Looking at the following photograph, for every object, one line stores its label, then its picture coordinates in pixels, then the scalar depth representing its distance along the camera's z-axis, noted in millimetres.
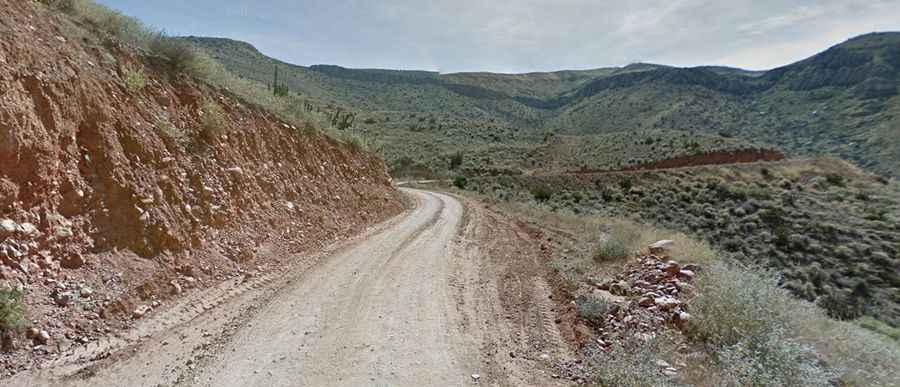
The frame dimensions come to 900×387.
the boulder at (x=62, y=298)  4684
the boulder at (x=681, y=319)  5262
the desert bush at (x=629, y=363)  3975
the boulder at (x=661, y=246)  8188
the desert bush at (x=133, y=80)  7512
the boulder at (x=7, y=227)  4645
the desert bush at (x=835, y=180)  28530
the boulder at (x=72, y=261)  5070
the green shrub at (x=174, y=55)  9188
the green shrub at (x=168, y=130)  7605
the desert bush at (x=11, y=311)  4031
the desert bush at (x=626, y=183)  30450
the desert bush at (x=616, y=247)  8812
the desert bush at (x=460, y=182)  34875
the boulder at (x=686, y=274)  6645
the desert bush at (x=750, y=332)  3857
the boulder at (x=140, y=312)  5156
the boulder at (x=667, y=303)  5684
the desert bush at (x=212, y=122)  8724
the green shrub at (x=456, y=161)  46450
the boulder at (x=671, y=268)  6848
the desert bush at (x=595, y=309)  5773
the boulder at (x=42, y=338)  4238
